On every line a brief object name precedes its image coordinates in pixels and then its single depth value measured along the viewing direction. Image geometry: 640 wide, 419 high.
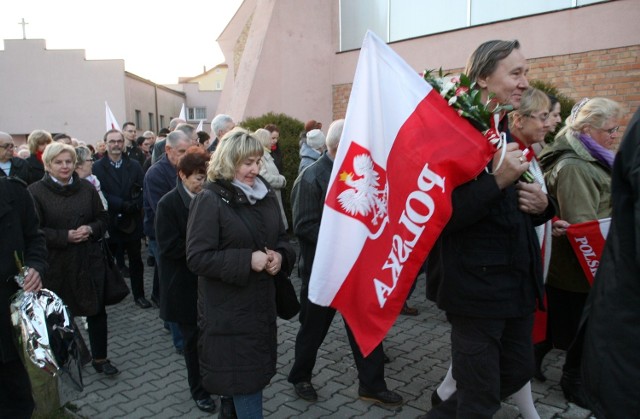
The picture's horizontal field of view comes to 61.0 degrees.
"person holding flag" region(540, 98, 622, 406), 3.77
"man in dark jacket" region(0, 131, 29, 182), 6.58
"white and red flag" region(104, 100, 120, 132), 9.99
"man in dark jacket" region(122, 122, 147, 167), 10.47
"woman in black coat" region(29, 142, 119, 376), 4.39
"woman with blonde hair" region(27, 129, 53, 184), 7.14
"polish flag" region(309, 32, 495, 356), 2.38
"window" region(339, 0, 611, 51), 9.56
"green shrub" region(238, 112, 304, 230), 10.32
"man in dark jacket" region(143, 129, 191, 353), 5.41
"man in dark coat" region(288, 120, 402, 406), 3.99
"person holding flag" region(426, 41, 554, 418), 2.64
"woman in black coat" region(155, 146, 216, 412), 3.98
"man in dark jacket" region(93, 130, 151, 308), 6.70
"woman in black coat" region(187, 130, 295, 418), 3.03
